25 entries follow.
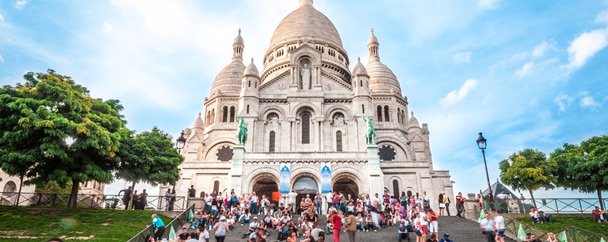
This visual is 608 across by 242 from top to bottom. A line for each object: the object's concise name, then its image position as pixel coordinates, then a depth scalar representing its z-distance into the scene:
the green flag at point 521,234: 16.42
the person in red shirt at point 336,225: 14.00
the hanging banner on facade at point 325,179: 29.36
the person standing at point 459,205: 23.30
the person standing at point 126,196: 24.63
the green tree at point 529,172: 29.78
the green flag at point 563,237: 15.98
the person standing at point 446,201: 23.91
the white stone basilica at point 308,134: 30.31
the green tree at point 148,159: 24.22
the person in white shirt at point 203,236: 14.17
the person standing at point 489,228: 14.19
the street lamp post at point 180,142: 25.12
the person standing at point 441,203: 23.73
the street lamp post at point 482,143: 21.70
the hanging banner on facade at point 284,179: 29.19
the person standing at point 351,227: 13.99
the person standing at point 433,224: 15.11
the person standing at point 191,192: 27.31
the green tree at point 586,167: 24.55
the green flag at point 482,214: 20.39
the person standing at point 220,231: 14.63
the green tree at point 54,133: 19.08
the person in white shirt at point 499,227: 13.74
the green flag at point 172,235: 16.46
